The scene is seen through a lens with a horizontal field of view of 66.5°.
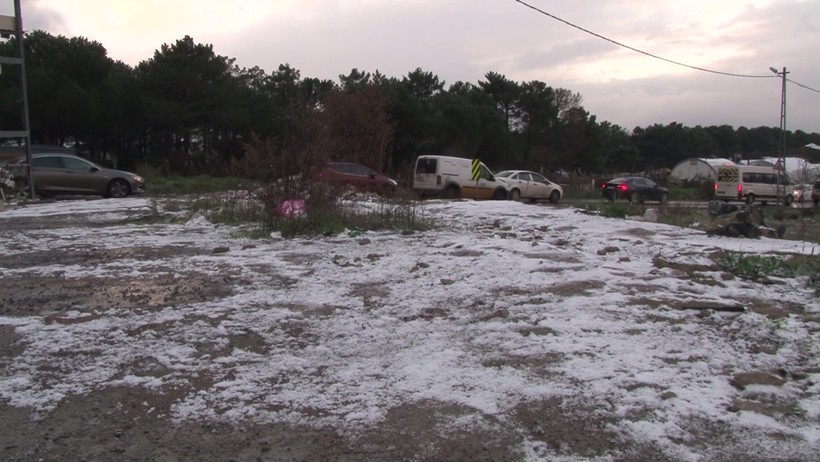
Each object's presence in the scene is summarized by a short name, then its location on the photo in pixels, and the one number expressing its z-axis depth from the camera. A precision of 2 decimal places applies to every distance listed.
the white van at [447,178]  23.75
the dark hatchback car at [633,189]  27.83
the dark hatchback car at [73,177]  20.30
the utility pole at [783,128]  25.66
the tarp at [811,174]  31.96
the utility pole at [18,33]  20.14
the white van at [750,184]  29.97
